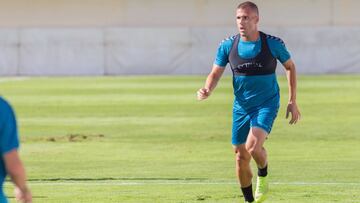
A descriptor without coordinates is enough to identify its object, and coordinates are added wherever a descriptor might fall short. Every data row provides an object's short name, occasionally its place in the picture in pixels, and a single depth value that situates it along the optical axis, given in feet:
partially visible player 44.75
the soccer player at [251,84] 76.59
